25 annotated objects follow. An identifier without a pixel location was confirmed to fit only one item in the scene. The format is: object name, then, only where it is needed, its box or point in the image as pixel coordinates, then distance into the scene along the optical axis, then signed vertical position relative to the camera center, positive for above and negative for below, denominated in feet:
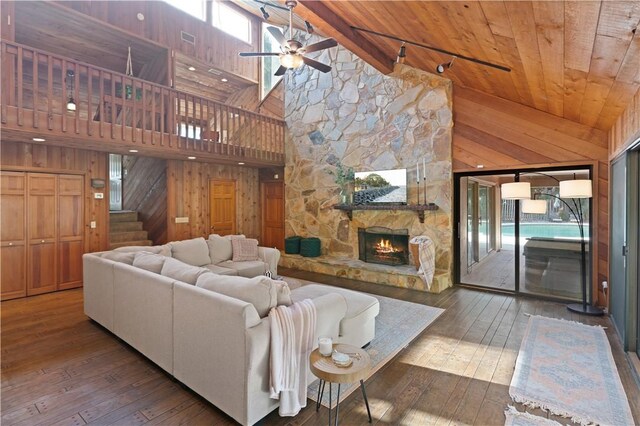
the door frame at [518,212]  14.75 +0.03
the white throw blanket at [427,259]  17.74 -2.73
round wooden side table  5.98 -3.14
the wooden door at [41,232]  17.07 -1.06
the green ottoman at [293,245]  24.72 -2.56
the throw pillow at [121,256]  12.14 -1.73
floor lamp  13.38 +0.53
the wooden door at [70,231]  18.16 -1.04
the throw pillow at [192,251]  16.22 -2.06
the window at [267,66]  30.22 +14.54
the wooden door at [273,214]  28.16 -0.10
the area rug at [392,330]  8.46 -4.64
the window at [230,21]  26.32 +17.07
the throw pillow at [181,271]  9.11 -1.79
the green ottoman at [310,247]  23.67 -2.63
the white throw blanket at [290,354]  6.89 -3.28
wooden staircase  22.51 -1.32
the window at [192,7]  23.44 +16.21
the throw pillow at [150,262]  10.71 -1.74
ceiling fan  12.88 +6.93
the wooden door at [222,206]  25.64 +0.58
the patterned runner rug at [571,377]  7.50 -4.72
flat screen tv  20.36 +1.75
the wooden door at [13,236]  16.22 -1.19
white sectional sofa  6.81 -2.97
